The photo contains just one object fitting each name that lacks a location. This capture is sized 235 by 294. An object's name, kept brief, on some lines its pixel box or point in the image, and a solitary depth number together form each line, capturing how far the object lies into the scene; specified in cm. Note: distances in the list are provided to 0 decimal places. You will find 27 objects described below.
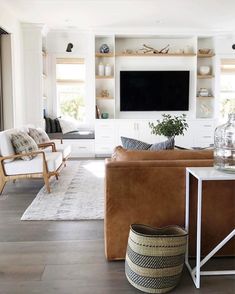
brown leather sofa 223
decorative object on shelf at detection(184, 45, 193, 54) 728
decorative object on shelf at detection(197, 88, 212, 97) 741
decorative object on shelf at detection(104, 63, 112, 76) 719
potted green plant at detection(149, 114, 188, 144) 446
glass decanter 206
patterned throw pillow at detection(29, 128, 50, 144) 509
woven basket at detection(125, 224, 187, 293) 194
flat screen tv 731
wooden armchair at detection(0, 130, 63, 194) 402
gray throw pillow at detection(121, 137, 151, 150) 274
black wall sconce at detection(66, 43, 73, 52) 727
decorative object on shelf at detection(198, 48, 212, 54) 731
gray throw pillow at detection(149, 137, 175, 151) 269
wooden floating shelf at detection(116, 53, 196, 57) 718
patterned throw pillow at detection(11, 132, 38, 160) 412
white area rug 335
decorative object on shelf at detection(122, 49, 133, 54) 725
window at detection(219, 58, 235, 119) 757
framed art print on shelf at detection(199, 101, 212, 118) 759
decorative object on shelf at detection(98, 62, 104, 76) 720
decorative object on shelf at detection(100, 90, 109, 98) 732
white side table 189
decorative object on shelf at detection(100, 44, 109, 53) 711
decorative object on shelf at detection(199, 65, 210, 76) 736
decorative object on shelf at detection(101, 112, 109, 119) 727
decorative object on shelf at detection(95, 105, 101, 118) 721
